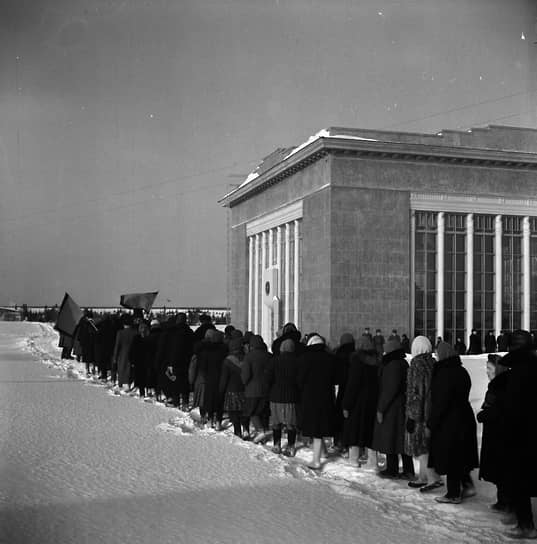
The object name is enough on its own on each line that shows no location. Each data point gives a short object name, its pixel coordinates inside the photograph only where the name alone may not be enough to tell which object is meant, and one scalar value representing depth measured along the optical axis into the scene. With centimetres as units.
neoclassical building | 2981
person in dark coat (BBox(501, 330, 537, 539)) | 665
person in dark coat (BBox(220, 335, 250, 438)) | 1149
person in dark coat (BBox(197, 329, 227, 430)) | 1211
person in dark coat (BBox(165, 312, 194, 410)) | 1473
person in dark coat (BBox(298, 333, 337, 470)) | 947
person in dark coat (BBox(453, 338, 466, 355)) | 2938
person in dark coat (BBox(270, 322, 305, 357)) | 1146
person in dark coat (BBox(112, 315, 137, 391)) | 1795
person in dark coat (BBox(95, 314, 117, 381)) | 2036
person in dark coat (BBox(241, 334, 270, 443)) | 1120
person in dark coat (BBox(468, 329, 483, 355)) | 2936
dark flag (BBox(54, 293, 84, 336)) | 2406
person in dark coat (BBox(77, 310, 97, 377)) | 2267
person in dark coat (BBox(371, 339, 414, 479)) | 868
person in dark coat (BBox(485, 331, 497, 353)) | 3033
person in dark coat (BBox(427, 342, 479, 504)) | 763
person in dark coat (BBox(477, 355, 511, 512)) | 700
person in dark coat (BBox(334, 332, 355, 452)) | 1005
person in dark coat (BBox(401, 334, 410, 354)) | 2606
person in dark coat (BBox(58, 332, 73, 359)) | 2908
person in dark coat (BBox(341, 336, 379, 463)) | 926
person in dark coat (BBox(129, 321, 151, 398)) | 1664
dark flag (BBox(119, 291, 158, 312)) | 2525
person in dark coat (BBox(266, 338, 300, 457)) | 1014
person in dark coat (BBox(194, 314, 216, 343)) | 1450
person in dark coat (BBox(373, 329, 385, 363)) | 1983
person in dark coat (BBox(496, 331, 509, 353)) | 2641
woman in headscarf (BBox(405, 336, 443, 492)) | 818
